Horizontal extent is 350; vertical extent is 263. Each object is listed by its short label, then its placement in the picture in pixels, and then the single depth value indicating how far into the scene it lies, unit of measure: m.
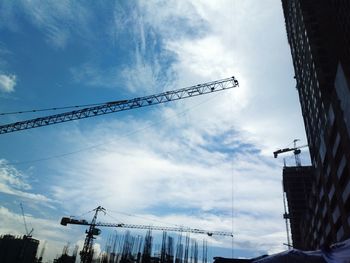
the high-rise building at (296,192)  132.38
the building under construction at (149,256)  69.38
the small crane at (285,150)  139.38
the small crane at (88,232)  78.06
